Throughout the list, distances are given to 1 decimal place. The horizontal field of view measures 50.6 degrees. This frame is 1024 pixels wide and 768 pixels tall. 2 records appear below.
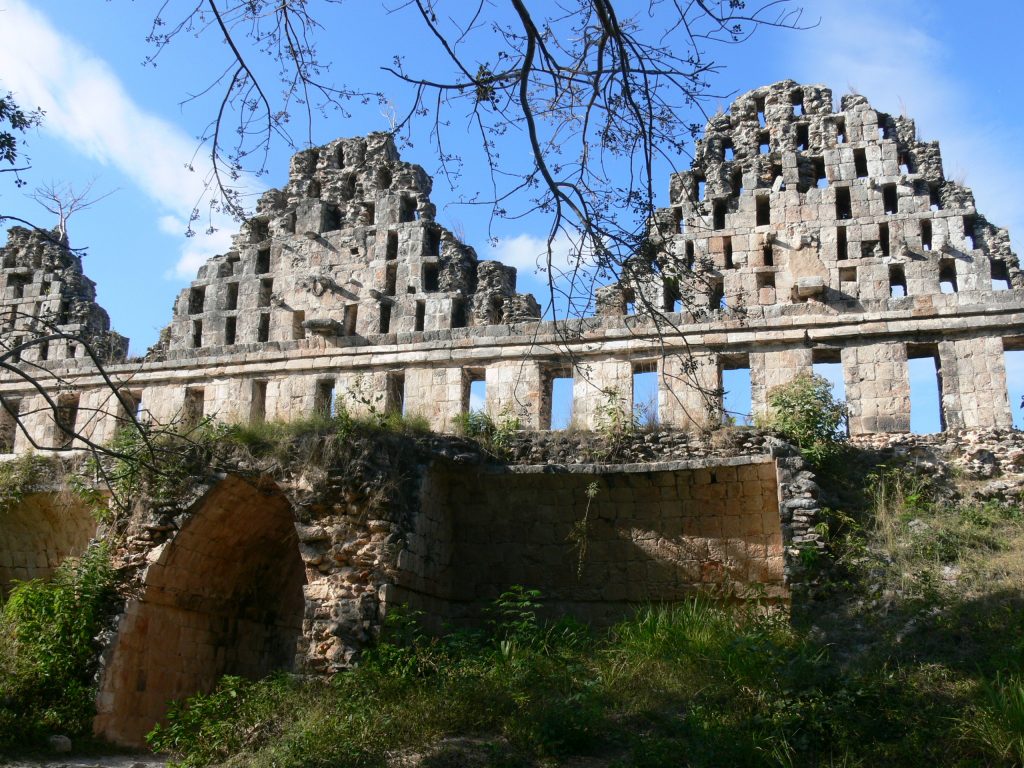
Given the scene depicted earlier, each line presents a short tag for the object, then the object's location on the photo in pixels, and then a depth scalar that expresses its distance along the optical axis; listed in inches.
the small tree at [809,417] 534.9
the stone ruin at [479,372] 522.3
